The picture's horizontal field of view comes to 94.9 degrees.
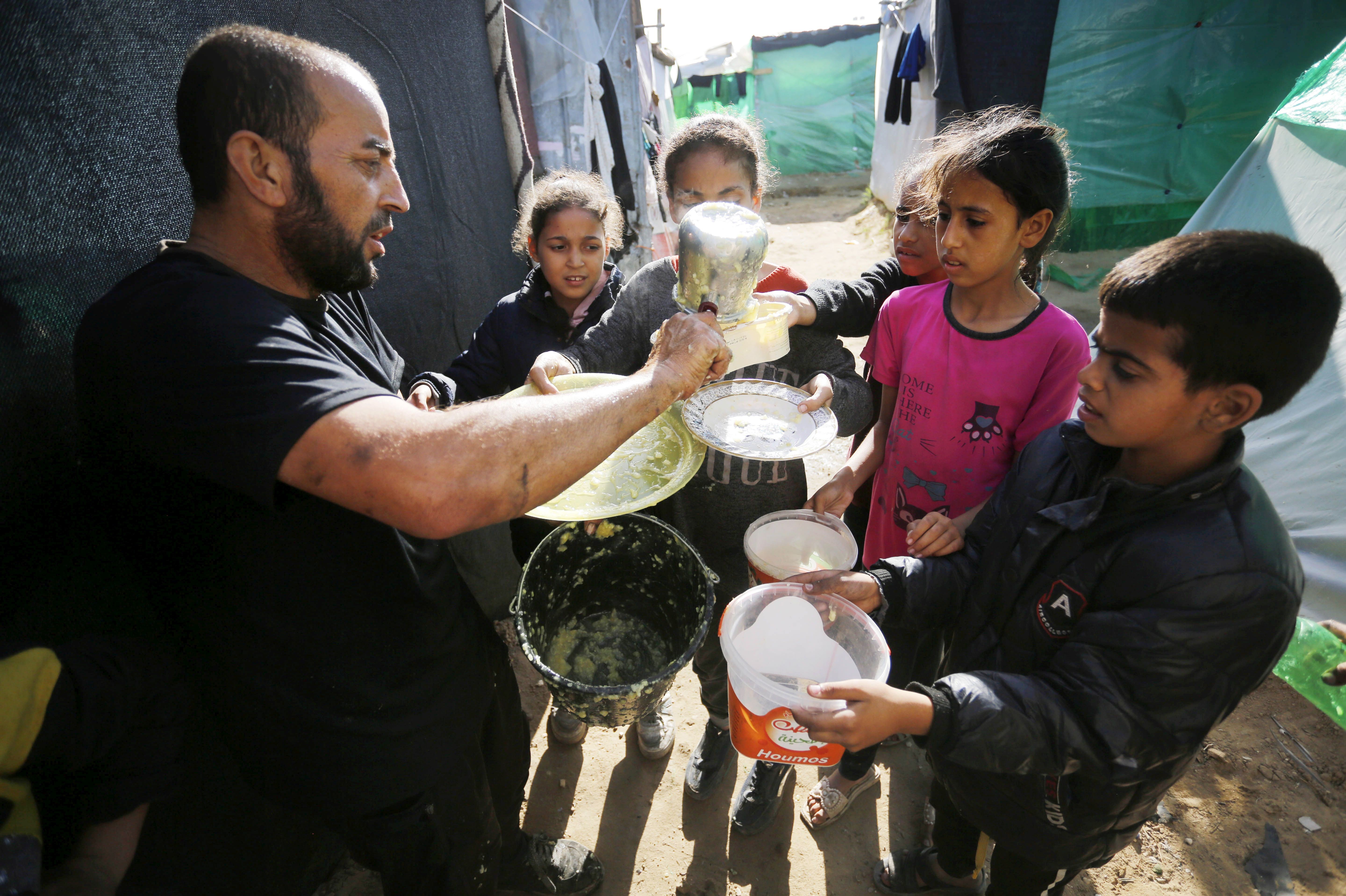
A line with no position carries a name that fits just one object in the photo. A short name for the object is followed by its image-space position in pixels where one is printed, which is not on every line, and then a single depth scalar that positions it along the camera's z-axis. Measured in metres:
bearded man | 1.03
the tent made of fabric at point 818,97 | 15.66
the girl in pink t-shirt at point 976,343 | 1.81
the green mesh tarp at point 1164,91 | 6.99
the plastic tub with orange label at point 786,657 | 1.35
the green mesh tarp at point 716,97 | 16.61
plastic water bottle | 2.67
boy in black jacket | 1.22
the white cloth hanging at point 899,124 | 8.47
